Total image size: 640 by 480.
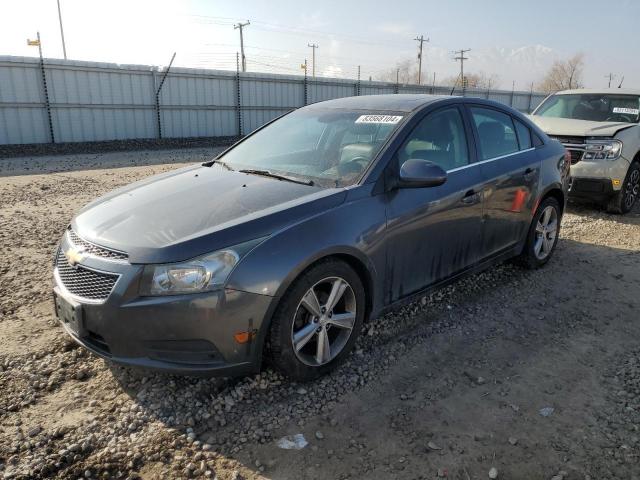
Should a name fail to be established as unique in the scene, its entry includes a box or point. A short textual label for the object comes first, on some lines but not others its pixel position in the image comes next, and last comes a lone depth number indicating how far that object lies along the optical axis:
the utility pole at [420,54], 60.22
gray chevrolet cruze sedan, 2.59
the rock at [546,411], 2.83
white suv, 7.20
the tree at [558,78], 68.31
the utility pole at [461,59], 62.07
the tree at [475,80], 56.18
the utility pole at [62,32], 36.27
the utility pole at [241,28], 45.30
